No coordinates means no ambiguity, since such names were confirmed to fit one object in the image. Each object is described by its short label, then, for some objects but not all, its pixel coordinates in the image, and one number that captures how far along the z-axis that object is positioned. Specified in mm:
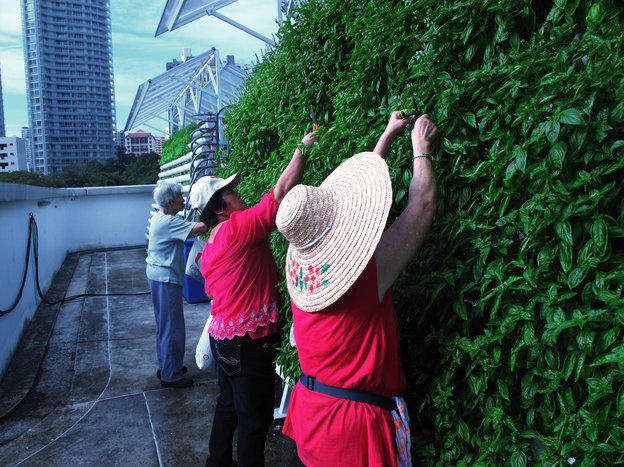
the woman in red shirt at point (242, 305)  2770
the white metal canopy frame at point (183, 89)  16375
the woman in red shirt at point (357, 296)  1734
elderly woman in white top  4926
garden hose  7669
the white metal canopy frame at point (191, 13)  10830
